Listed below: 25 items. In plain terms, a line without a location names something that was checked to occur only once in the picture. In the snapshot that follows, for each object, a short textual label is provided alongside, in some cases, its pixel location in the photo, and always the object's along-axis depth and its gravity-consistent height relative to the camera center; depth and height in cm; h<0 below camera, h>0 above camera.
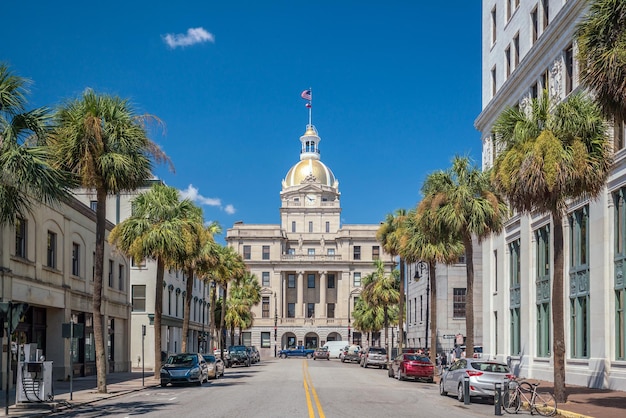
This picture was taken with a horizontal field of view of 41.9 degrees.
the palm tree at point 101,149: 2880 +478
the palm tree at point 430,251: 4800 +193
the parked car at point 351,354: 8506 -747
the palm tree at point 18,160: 1895 +282
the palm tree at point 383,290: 7738 -64
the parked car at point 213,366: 4209 -435
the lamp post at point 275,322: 11931 -587
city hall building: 13000 +263
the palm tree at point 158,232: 3797 +240
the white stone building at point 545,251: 3059 +149
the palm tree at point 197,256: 4022 +144
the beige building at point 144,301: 5719 -136
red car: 4188 -434
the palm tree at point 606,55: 1816 +524
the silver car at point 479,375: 2680 -305
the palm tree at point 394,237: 5844 +345
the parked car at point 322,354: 10088 -873
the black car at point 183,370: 3509 -377
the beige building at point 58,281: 3191 +6
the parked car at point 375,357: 6372 -577
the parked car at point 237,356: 6469 -589
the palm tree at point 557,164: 2420 +357
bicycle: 2255 -340
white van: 10481 -820
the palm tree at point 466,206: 3691 +353
